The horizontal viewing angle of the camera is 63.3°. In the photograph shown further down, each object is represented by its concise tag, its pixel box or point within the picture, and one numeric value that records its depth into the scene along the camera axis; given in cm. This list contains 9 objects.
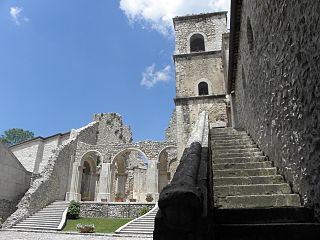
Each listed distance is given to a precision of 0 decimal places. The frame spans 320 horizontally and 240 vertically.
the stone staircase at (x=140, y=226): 1127
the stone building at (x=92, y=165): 1861
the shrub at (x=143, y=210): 1538
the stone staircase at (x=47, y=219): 1407
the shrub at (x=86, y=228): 1202
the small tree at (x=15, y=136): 4406
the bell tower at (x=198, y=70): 1795
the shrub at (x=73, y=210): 1596
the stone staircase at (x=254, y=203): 302
